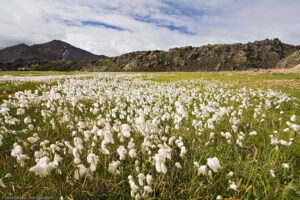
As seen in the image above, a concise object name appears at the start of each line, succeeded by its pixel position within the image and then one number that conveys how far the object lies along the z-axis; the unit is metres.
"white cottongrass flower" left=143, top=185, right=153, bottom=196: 2.17
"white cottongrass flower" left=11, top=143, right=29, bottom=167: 2.73
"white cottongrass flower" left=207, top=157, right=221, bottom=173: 2.42
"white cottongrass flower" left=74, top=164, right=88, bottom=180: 2.40
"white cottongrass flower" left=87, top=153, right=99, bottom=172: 2.48
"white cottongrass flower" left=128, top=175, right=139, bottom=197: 2.19
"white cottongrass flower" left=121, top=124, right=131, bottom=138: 3.36
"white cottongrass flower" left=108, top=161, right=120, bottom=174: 2.67
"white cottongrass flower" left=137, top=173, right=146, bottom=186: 2.38
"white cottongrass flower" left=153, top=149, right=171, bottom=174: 2.29
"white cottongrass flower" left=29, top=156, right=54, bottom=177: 2.12
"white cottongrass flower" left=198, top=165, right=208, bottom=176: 2.43
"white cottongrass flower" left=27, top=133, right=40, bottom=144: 3.09
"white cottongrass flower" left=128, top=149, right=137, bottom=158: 2.88
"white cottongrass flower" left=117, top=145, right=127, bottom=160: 2.87
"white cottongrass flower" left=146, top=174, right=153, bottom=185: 2.31
